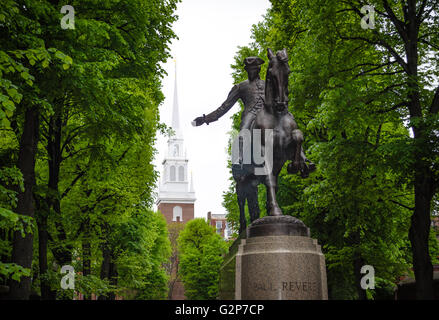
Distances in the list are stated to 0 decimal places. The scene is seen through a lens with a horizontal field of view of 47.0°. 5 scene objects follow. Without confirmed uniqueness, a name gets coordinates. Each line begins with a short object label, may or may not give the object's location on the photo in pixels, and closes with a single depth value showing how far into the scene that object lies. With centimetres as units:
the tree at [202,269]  5469
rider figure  1009
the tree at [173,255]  7612
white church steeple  10756
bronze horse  905
